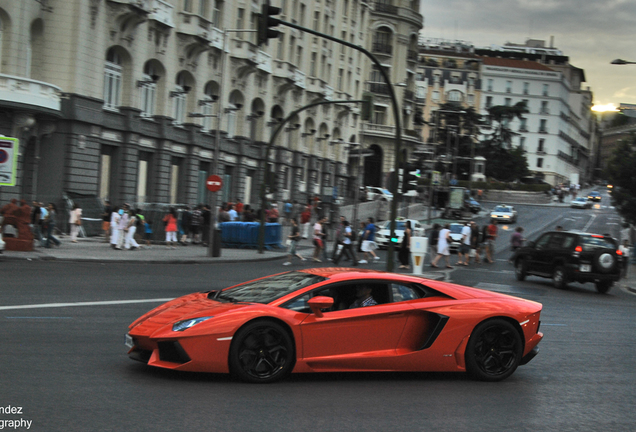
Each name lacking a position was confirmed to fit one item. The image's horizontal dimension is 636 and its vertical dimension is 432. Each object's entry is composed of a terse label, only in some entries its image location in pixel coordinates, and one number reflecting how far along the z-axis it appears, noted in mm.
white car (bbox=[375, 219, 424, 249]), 38728
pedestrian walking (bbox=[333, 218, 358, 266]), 28266
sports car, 7234
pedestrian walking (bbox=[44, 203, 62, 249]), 24375
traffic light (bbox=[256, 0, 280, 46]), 16953
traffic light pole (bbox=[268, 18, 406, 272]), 20344
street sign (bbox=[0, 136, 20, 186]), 21406
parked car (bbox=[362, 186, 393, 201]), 66000
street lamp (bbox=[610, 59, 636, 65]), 22672
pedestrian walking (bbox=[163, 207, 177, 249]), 30331
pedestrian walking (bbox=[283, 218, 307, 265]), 27259
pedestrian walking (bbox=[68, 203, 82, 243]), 27984
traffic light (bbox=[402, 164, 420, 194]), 22969
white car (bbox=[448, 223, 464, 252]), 39844
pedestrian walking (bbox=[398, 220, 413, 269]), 27844
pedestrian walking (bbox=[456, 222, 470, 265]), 30609
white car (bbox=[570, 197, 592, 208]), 93750
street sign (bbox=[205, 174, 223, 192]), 26750
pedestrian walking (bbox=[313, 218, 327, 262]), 28672
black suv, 22094
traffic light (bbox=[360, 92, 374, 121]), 24875
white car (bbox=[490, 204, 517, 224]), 67875
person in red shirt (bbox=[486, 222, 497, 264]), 33469
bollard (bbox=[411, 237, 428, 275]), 21781
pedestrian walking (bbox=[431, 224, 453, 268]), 28609
